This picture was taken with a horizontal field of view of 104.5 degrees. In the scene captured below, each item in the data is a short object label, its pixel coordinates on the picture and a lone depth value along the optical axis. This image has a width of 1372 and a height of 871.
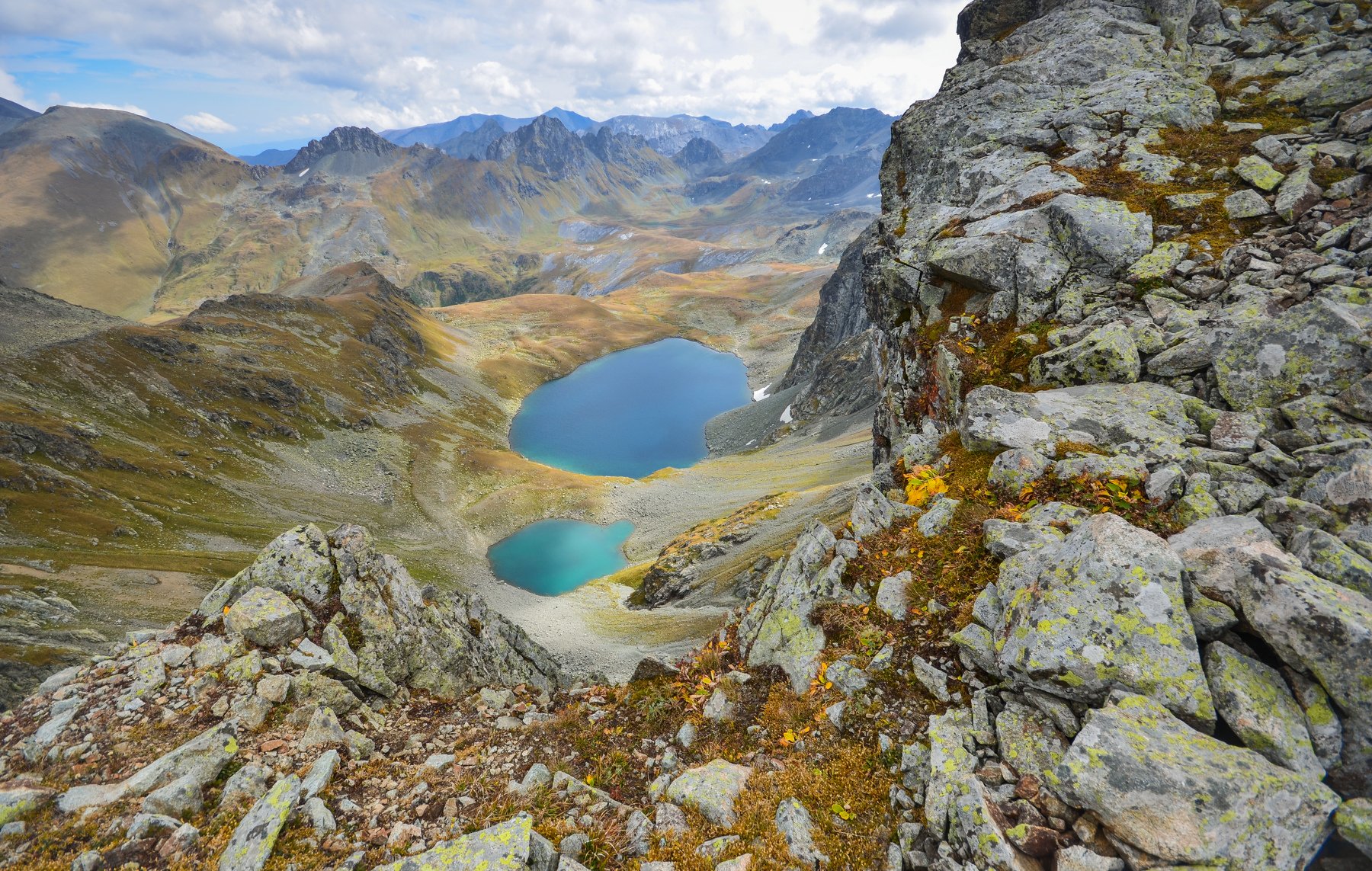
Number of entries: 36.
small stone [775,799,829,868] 7.74
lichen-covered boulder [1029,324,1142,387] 14.60
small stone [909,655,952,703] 9.12
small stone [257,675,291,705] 12.62
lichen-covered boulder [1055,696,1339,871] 5.79
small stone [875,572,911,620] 11.29
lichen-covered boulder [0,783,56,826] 9.21
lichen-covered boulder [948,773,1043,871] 6.45
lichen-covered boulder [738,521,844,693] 12.31
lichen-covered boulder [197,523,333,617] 15.69
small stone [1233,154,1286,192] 16.70
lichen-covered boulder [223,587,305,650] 13.98
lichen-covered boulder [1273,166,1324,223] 15.25
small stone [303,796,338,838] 9.46
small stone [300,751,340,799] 10.09
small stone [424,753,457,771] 11.76
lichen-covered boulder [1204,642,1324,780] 6.32
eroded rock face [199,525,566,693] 15.34
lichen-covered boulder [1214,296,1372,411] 11.64
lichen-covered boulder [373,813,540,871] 8.14
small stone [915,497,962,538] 12.51
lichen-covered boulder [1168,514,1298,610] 7.60
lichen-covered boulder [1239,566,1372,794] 6.22
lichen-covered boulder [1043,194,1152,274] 17.33
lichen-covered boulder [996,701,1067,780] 7.24
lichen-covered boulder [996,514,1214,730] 7.27
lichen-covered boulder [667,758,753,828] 9.01
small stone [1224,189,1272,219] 16.03
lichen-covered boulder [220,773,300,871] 8.74
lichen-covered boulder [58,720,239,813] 9.66
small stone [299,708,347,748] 11.60
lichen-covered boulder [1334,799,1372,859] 5.69
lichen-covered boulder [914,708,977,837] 7.41
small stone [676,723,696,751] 11.46
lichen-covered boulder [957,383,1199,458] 12.38
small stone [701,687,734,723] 11.85
